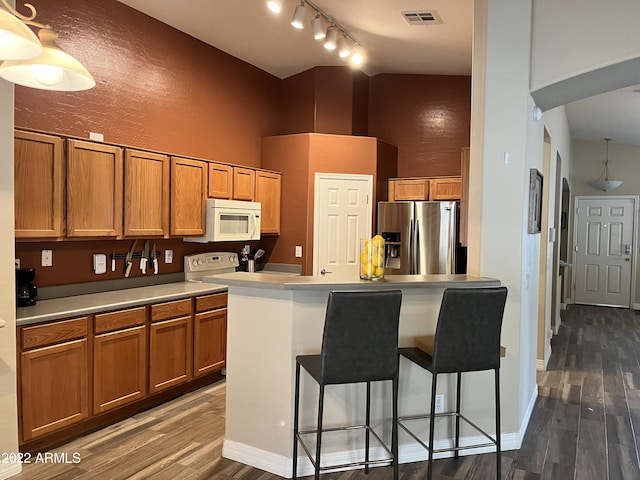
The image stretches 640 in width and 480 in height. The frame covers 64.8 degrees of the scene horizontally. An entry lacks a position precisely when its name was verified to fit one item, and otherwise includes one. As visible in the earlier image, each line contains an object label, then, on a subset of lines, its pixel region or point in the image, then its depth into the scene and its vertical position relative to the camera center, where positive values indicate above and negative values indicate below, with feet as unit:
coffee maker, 10.83 -1.33
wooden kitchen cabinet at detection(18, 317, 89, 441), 9.70 -3.03
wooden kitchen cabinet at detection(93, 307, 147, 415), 11.14 -3.03
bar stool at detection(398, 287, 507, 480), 8.79 -1.84
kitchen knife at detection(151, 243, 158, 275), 14.87 -0.90
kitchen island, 9.43 -2.72
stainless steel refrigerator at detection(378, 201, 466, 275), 17.81 -0.23
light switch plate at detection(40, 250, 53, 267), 11.87 -0.75
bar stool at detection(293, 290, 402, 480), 8.07 -1.83
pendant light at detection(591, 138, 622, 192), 29.32 +3.04
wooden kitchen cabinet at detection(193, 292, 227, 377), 13.91 -3.00
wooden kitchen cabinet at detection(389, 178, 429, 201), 19.22 +1.64
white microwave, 15.44 +0.25
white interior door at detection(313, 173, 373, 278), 18.97 +0.42
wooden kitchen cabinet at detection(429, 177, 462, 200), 18.66 +1.63
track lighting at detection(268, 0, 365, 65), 12.92 +5.77
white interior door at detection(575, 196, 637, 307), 29.71 -0.95
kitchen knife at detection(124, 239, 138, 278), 14.07 -0.96
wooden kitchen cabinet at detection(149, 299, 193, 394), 12.57 -3.01
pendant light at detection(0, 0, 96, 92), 7.48 +2.45
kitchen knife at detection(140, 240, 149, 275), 14.56 -0.83
